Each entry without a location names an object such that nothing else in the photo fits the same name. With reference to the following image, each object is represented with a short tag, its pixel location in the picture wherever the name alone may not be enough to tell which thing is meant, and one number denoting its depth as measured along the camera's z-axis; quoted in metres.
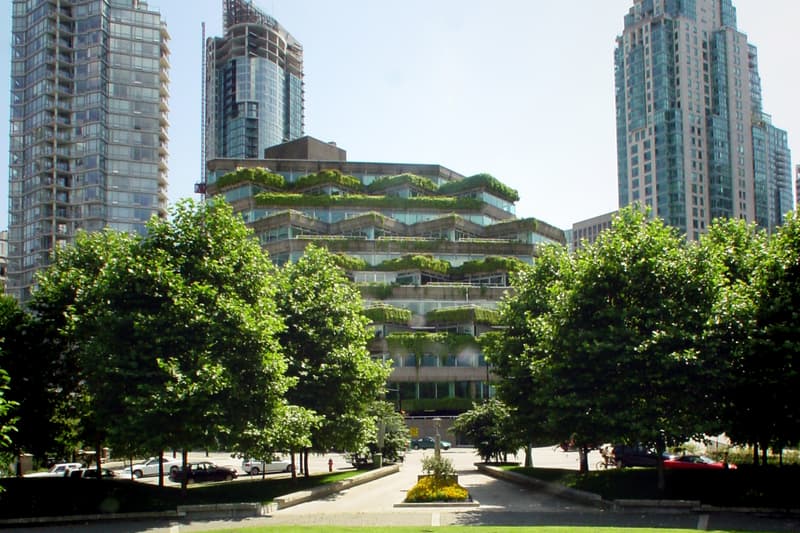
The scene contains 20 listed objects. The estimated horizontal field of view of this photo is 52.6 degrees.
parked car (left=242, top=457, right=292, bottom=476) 56.53
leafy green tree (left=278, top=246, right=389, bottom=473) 38.62
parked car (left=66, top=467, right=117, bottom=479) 47.75
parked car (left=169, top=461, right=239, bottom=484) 50.94
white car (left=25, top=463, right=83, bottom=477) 59.63
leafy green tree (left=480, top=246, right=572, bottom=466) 35.53
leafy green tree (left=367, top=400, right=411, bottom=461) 51.28
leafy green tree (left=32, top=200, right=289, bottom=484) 29.80
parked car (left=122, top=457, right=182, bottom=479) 54.01
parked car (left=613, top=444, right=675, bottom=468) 48.62
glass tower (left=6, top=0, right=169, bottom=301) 133.38
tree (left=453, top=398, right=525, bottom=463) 51.62
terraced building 86.88
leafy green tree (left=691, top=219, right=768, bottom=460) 30.03
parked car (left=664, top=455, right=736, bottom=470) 42.00
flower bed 32.53
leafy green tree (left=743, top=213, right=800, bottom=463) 28.94
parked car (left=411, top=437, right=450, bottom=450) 80.25
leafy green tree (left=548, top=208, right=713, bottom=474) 29.86
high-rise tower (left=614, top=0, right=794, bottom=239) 183.62
